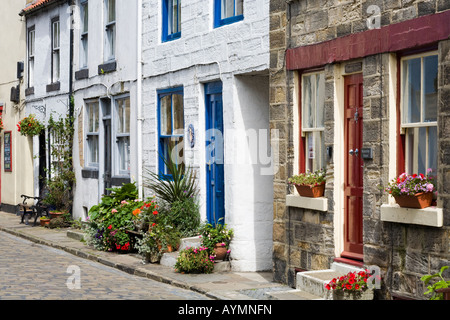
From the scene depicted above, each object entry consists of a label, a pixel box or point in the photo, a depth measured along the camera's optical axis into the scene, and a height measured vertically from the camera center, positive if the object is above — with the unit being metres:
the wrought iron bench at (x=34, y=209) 18.51 -1.21
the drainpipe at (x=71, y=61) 18.06 +2.45
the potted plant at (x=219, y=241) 11.31 -1.24
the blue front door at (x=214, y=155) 12.05 +0.08
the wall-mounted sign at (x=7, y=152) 22.54 +0.31
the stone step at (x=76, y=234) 15.51 -1.54
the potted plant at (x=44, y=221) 18.06 -1.44
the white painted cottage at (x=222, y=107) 11.21 +0.88
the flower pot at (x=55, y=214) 18.05 -1.27
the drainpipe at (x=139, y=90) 14.40 +1.38
